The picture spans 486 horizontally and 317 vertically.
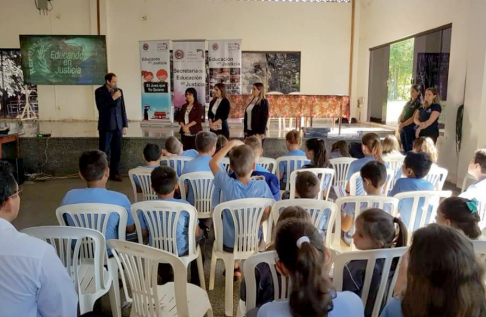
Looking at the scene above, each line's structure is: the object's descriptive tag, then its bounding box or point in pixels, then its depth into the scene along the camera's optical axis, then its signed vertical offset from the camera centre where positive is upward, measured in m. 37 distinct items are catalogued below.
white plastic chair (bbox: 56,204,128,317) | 2.23 -0.70
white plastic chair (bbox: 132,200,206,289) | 2.30 -0.74
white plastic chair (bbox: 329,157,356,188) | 4.00 -0.73
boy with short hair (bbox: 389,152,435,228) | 2.75 -0.55
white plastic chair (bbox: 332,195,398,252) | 2.43 -0.65
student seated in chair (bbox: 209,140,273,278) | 2.48 -0.57
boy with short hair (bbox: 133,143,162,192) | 3.67 -0.55
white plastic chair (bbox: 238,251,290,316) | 1.57 -0.75
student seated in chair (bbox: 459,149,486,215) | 2.56 -0.57
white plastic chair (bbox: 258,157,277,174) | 3.96 -0.68
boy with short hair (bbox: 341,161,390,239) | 2.52 -0.56
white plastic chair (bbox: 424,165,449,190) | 3.41 -0.69
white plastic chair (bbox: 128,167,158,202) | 3.45 -0.74
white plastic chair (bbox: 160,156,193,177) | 3.93 -0.65
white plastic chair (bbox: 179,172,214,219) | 3.21 -0.76
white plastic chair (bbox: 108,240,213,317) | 1.61 -0.81
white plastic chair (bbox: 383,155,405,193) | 3.98 -0.67
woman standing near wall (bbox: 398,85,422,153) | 5.89 -0.36
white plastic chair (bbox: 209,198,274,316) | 2.37 -0.81
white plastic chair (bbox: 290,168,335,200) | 3.18 -0.66
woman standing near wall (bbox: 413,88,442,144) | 5.41 -0.29
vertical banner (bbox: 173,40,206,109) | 8.73 +0.65
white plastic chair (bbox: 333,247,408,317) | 1.59 -0.70
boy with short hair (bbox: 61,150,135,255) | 2.37 -0.59
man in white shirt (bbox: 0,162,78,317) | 1.24 -0.58
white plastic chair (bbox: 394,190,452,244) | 2.55 -0.68
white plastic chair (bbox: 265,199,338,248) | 2.28 -0.64
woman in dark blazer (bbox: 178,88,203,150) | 5.77 -0.32
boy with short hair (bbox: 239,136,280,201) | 2.86 -0.61
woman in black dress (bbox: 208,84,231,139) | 5.84 -0.24
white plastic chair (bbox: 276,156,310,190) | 3.90 -0.65
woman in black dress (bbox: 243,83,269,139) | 5.78 -0.25
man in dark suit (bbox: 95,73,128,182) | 5.86 -0.36
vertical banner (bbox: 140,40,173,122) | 8.77 +0.38
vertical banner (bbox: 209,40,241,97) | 9.08 +0.71
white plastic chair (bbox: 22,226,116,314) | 1.85 -0.88
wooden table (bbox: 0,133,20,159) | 5.67 -0.65
